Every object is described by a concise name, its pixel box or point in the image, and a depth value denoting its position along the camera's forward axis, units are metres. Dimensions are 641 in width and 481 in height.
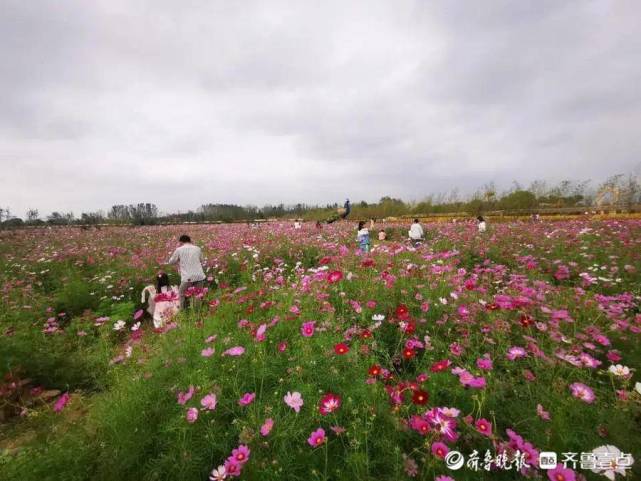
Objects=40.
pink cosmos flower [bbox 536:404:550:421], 1.59
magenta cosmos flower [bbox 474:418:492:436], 1.33
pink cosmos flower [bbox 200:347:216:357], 2.06
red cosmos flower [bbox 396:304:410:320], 2.40
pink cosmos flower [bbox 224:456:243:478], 1.33
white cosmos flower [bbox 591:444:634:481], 1.35
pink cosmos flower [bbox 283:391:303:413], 1.66
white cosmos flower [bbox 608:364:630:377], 1.92
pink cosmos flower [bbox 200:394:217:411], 1.69
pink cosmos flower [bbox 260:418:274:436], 1.54
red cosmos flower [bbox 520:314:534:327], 2.22
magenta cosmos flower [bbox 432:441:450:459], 1.33
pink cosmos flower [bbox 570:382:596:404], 1.67
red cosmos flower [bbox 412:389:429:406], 1.54
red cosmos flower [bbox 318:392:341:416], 1.59
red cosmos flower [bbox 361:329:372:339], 2.36
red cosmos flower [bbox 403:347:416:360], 1.94
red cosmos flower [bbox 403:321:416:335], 2.23
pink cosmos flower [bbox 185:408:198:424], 1.67
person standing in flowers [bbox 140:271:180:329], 4.96
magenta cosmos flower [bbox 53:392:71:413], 2.03
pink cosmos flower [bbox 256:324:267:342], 2.18
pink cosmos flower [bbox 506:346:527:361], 1.92
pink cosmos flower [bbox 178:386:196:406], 1.77
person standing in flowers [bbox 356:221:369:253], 8.59
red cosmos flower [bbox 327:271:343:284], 2.90
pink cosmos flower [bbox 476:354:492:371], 1.82
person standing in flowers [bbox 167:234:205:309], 5.36
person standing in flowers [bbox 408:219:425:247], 9.69
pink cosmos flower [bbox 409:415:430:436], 1.45
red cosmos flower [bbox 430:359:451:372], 1.81
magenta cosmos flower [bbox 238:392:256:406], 1.72
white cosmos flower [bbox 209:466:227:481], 1.39
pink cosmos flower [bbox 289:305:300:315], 2.75
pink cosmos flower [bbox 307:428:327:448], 1.46
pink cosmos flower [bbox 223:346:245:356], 2.04
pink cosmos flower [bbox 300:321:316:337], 2.20
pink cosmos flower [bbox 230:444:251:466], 1.42
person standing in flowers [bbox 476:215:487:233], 11.44
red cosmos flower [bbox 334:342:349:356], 2.00
